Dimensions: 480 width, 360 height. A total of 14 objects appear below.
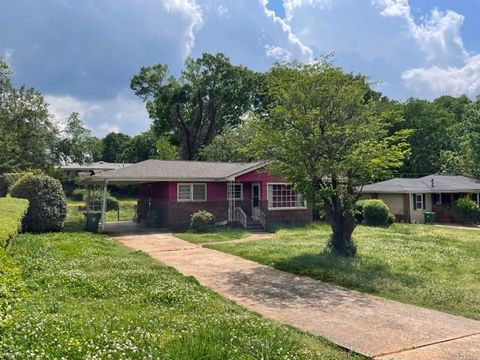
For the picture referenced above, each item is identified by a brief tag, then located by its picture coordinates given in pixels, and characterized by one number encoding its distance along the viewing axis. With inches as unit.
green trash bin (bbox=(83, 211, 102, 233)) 824.9
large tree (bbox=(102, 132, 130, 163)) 3265.3
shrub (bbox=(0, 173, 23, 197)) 979.1
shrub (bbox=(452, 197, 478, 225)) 1114.1
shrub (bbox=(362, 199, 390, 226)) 989.8
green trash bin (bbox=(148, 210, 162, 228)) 927.0
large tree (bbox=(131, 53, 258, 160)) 1982.0
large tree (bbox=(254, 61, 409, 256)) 494.3
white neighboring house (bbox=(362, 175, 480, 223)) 1161.0
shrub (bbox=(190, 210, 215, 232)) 853.8
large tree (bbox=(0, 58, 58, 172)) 1216.2
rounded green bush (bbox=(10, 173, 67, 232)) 716.0
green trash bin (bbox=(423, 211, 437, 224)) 1132.5
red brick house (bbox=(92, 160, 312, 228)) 907.4
